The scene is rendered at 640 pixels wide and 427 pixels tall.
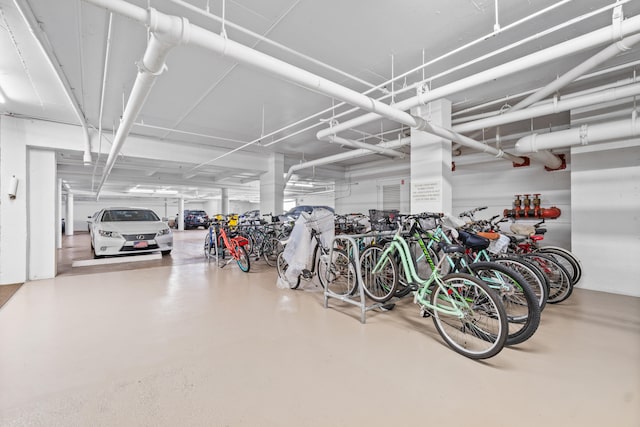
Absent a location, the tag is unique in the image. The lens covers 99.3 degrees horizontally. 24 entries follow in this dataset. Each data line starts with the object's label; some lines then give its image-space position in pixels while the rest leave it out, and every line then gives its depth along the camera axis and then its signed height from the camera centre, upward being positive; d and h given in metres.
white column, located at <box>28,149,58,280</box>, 4.44 -0.05
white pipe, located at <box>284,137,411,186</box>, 5.04 +1.26
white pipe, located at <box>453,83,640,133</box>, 2.85 +1.27
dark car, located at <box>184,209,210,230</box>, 16.84 -0.37
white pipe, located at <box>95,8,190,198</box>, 1.55 +1.08
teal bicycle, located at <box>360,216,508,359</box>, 1.91 -0.73
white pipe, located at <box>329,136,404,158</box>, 4.82 +1.28
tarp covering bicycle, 3.50 -0.28
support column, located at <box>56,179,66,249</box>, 8.32 +0.61
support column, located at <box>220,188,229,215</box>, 13.54 +0.61
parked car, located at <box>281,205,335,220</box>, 5.39 +0.00
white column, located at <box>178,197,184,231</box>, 17.47 -0.20
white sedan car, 5.57 -0.42
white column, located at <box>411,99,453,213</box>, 3.81 +0.69
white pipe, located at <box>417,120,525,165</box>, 3.22 +1.03
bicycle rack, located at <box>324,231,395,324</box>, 2.62 -0.73
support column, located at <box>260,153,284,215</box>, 7.42 +0.73
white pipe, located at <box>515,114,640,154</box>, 2.99 +0.94
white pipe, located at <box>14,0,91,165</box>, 2.06 +1.49
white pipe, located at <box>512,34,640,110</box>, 2.09 +1.37
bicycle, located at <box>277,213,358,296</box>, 3.24 -0.66
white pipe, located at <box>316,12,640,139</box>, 1.74 +1.17
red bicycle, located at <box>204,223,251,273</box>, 4.82 -0.65
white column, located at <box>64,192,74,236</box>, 13.74 -0.26
